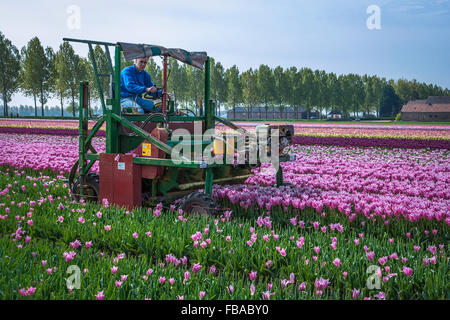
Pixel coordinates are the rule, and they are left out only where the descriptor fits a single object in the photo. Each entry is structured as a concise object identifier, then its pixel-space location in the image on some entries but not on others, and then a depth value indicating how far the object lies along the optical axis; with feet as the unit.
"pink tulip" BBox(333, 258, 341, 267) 13.01
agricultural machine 20.67
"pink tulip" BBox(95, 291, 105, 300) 10.78
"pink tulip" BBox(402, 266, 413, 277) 12.45
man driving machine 23.27
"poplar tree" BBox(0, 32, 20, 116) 223.30
